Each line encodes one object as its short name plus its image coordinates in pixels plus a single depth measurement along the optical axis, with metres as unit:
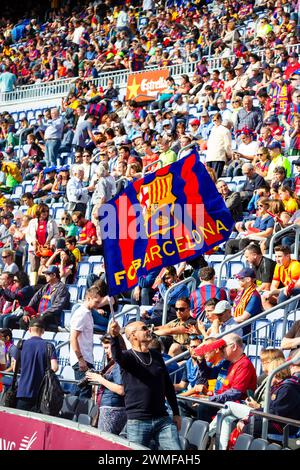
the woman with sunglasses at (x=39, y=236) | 16.09
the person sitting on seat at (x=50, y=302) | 14.34
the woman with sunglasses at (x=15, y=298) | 15.15
